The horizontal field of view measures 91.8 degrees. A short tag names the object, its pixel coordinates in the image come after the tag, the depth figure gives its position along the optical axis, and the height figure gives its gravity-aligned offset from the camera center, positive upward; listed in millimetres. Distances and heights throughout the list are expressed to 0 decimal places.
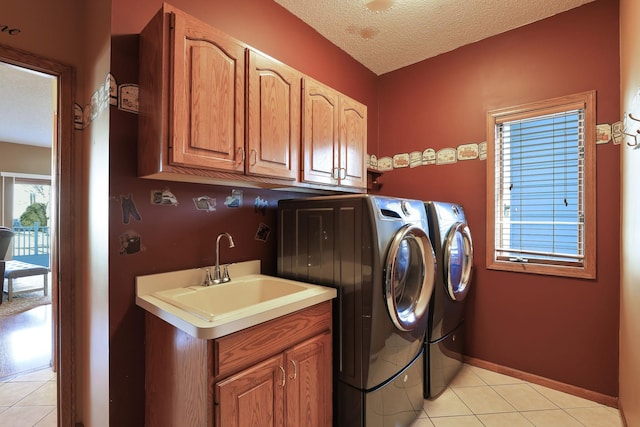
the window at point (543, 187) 2072 +175
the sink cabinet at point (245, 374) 1066 -641
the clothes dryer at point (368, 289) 1474 -398
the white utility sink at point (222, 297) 1081 -388
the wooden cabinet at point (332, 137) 1827 +482
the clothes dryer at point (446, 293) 2031 -564
